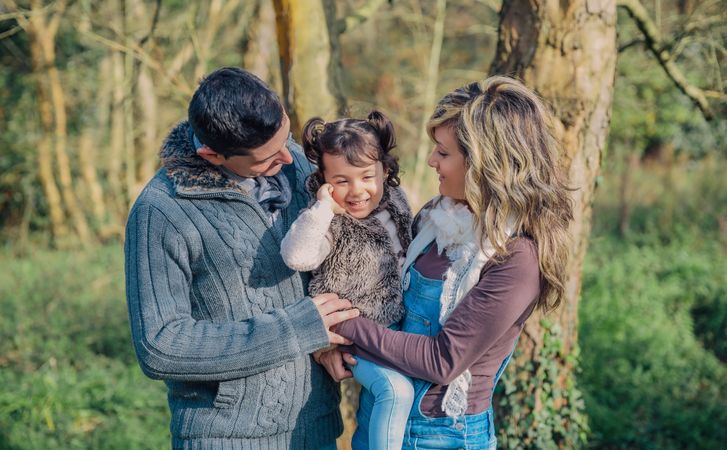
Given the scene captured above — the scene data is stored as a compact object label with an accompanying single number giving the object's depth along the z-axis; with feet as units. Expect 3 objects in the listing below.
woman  6.57
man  6.30
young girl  6.95
